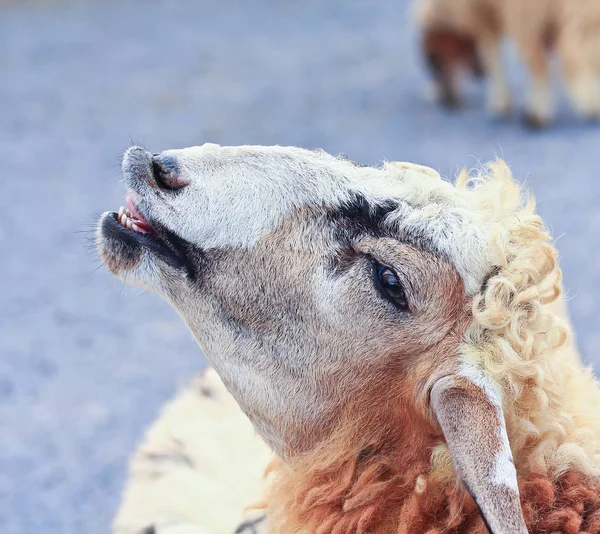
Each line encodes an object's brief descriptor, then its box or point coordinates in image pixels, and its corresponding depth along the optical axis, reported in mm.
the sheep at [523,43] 2772
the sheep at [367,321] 1144
